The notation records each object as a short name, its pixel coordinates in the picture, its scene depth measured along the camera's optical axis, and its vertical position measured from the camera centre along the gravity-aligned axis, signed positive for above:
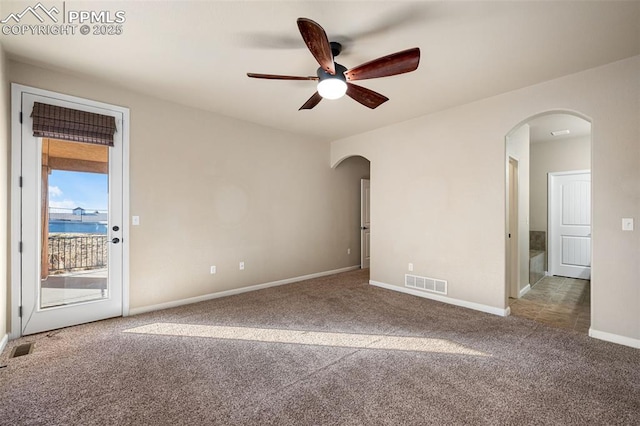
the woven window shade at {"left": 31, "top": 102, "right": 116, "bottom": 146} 2.88 +0.97
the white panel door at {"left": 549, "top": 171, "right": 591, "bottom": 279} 5.39 -0.20
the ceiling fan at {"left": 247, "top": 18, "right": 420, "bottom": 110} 1.85 +1.15
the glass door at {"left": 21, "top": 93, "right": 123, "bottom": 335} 2.87 -0.18
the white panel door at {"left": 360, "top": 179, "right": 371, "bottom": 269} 6.40 -0.26
